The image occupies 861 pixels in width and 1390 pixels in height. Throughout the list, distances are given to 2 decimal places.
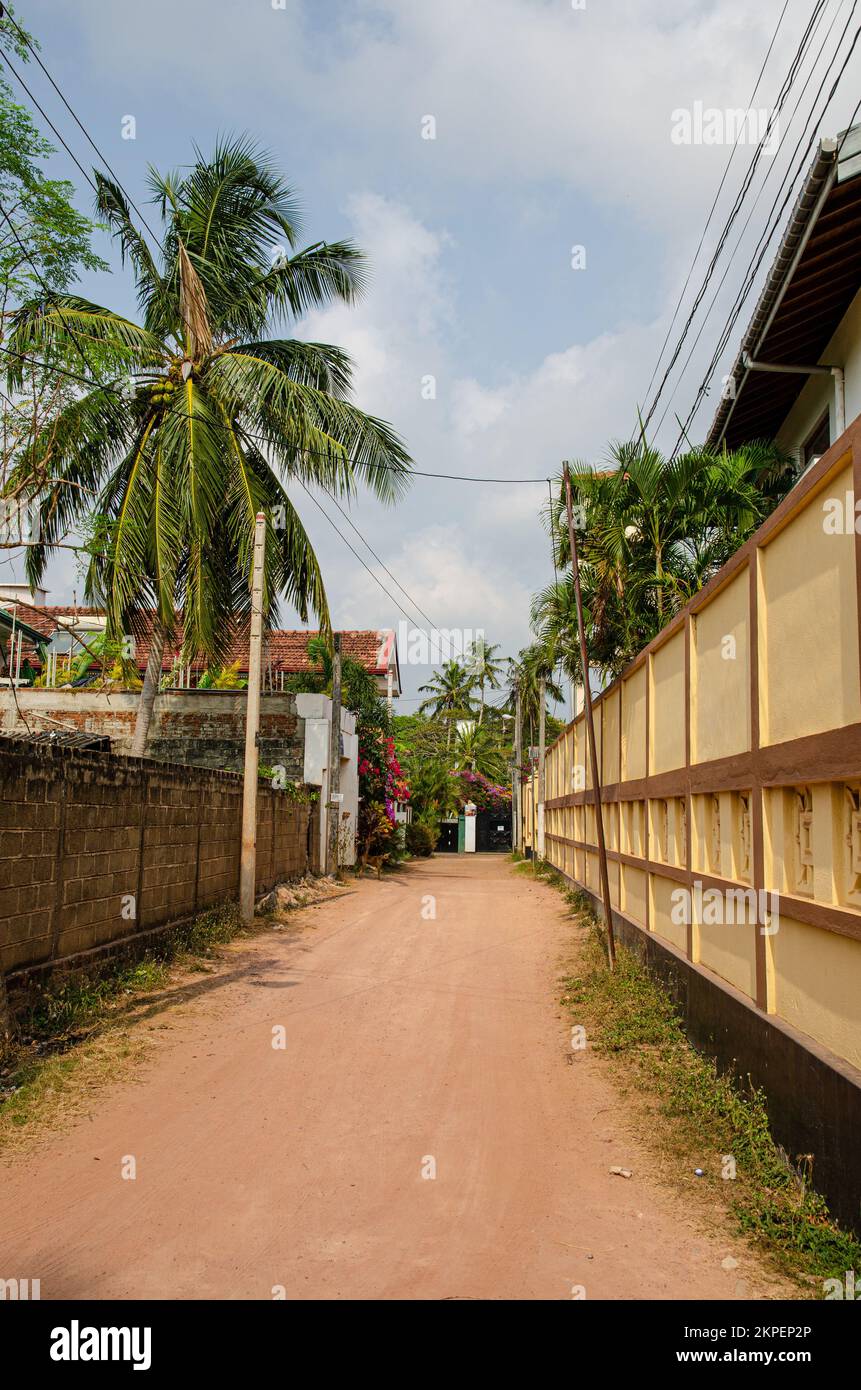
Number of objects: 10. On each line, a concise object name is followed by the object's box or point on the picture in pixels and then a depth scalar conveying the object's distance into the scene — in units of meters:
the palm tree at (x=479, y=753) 48.34
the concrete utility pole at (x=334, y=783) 20.00
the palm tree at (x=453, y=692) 52.12
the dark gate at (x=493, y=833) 52.25
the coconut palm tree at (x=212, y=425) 13.97
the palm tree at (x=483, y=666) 52.56
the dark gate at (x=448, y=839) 49.34
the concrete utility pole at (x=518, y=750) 41.67
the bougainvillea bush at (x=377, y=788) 25.19
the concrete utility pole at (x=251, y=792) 12.98
